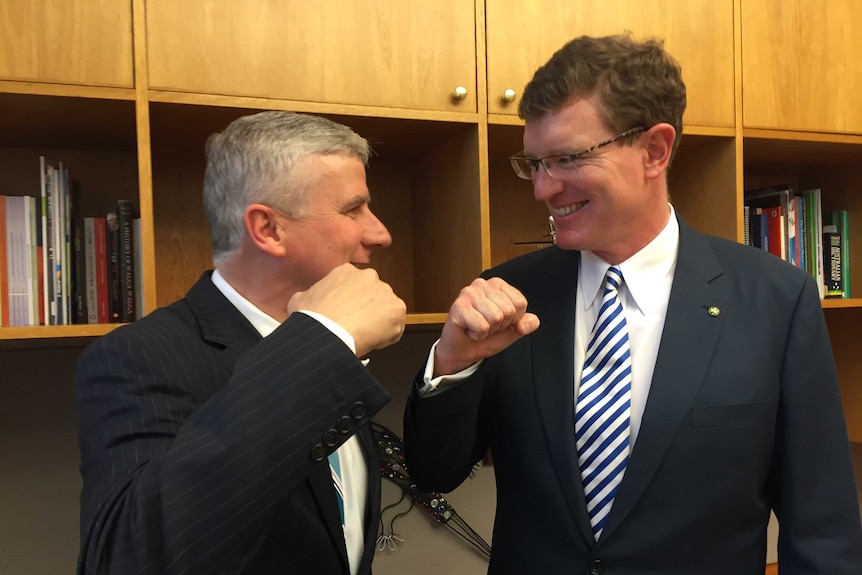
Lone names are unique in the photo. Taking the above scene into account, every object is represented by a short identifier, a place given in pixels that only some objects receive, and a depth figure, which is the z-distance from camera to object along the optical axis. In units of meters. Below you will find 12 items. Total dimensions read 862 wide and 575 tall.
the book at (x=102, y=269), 1.42
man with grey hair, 0.68
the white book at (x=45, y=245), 1.37
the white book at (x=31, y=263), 1.35
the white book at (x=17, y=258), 1.34
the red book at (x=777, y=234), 1.96
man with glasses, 1.00
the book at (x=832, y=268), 2.04
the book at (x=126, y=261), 1.43
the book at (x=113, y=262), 1.43
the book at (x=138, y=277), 1.44
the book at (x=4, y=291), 1.33
